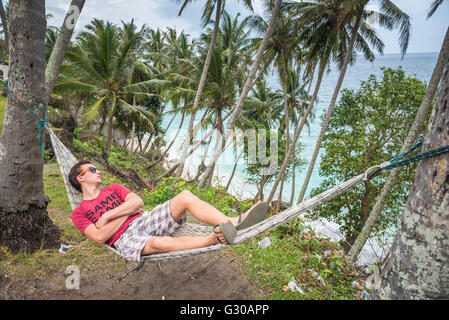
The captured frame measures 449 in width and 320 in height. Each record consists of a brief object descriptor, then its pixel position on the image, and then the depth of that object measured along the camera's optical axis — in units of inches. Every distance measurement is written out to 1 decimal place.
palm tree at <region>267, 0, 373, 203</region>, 302.0
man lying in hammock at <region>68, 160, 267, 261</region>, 75.7
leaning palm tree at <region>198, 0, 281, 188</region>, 238.2
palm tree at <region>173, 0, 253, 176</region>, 300.0
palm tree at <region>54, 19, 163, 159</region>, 317.1
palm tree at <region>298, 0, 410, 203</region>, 264.5
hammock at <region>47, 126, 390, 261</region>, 70.3
